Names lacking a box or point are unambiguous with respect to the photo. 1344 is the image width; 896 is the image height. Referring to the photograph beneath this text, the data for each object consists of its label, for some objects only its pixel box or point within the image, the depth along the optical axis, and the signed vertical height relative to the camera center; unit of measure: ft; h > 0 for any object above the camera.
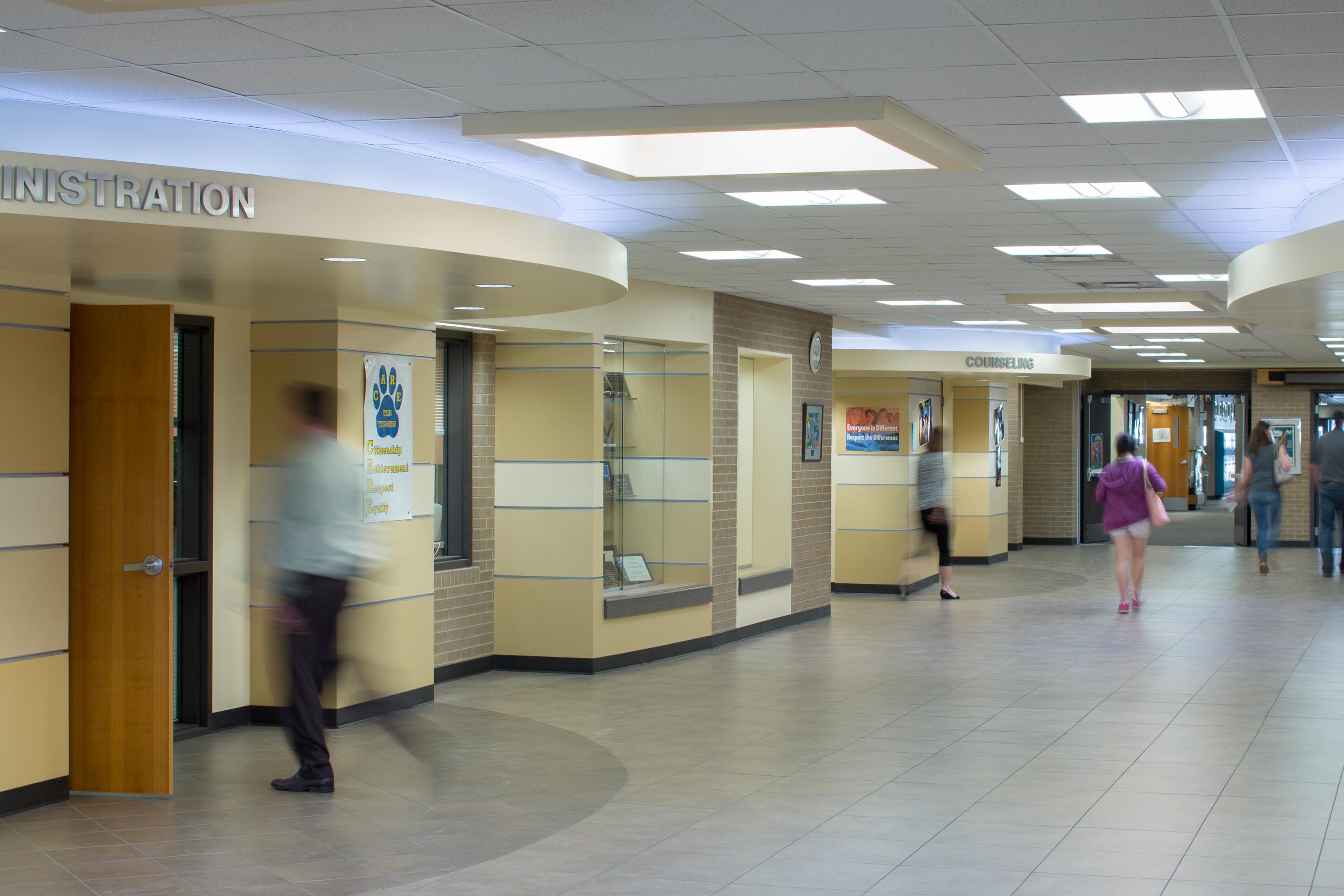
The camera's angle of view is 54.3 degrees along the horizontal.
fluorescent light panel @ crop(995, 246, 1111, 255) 27.50 +4.10
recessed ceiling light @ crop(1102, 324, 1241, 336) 44.37 +3.99
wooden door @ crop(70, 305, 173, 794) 19.20 -1.50
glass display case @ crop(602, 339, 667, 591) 32.91 -0.50
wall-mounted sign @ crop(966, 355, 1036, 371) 49.47 +3.14
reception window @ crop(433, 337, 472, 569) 29.99 -0.09
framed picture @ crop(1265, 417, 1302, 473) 69.10 +0.49
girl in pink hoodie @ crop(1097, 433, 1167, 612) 40.75 -1.61
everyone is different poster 49.93 +0.56
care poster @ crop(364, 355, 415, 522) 24.54 +0.10
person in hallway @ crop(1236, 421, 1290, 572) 53.36 -1.43
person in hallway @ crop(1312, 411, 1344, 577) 47.24 -1.11
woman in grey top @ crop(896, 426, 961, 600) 42.27 -1.68
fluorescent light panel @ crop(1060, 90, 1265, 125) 15.26 +4.02
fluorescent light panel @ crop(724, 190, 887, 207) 21.40 +4.07
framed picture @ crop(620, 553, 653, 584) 33.53 -3.27
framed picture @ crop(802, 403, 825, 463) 40.78 +0.36
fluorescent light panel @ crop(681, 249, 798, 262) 27.91 +4.08
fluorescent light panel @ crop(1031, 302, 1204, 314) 38.42 +4.07
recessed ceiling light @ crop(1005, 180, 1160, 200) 20.67 +4.05
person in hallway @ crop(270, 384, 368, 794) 18.03 -1.28
